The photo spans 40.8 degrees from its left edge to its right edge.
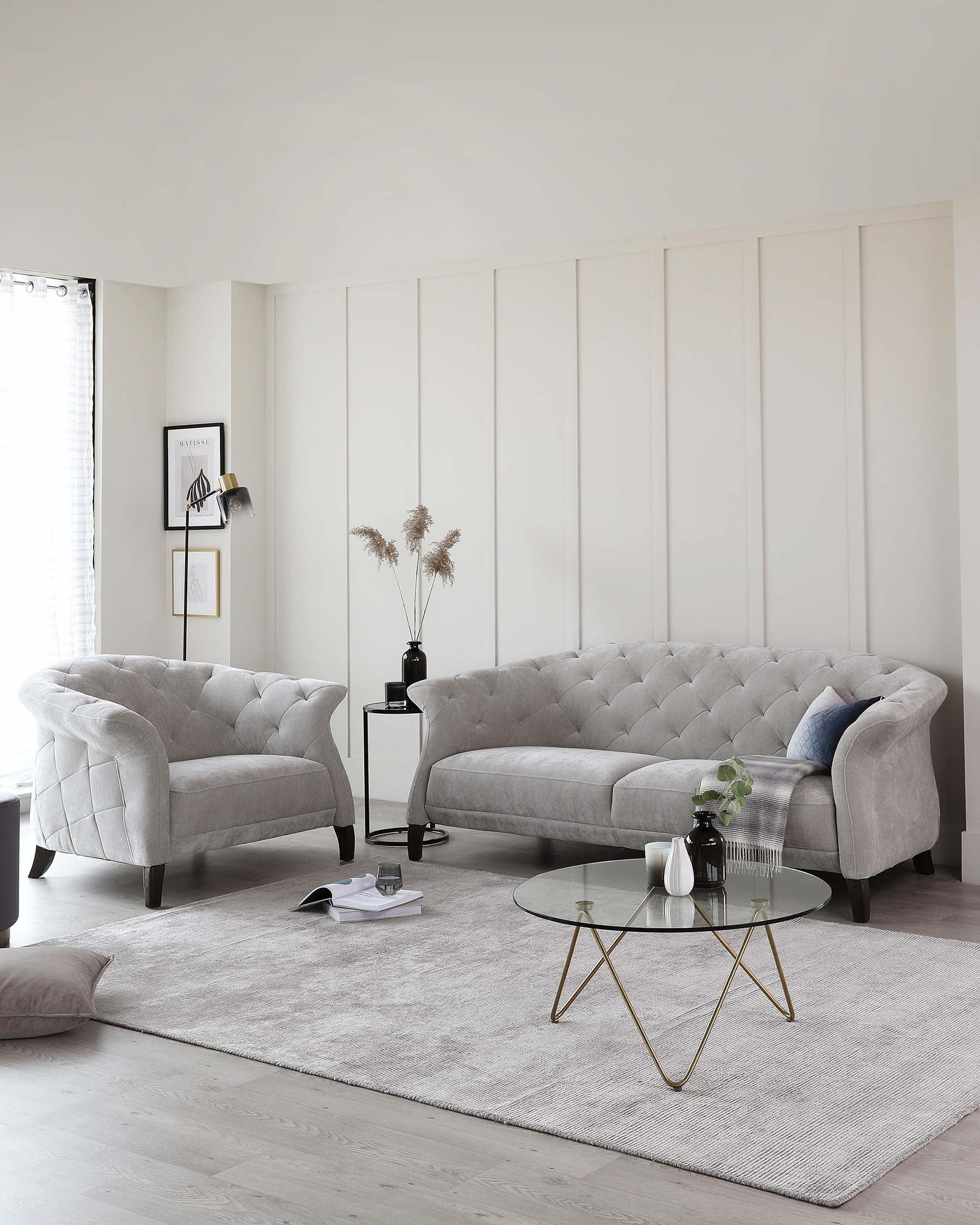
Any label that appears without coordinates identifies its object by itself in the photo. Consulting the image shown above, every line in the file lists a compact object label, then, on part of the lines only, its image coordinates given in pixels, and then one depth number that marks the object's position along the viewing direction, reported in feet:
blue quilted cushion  16.08
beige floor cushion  11.50
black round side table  19.86
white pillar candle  11.36
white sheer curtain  22.40
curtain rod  22.67
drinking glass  15.56
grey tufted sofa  15.43
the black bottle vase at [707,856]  11.35
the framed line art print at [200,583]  24.17
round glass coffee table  10.27
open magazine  15.24
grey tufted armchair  16.16
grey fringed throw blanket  15.39
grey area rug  9.42
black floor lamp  22.17
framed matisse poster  24.08
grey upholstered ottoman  13.84
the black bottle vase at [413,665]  20.75
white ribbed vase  11.05
